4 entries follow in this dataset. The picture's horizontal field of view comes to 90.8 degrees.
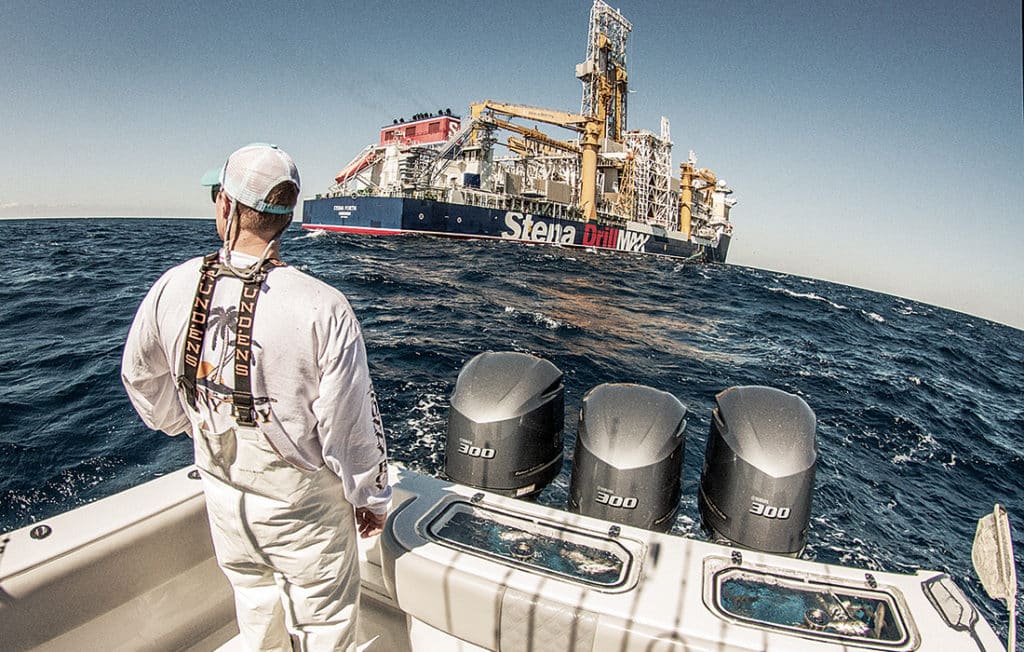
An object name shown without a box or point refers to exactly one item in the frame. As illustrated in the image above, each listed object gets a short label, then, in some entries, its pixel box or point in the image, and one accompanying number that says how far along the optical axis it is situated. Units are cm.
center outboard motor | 193
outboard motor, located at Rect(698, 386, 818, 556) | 187
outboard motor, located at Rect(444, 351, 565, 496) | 217
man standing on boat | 112
